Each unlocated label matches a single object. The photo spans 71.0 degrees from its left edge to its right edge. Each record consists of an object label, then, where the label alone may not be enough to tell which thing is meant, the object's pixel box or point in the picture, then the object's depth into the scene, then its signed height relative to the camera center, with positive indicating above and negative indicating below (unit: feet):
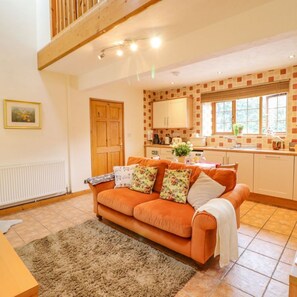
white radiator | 10.83 -2.51
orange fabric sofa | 6.17 -2.72
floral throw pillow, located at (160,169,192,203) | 8.10 -2.00
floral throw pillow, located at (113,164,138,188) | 10.02 -1.94
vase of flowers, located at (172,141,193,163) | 10.22 -0.71
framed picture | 11.00 +1.26
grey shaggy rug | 5.63 -4.09
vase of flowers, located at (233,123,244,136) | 14.40 +0.47
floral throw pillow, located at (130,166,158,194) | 9.27 -1.97
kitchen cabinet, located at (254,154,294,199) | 11.30 -2.30
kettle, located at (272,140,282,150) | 12.69 -0.59
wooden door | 15.00 +0.10
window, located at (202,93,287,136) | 13.38 +1.42
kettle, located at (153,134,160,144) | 19.16 -0.30
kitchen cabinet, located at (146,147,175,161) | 16.73 -1.39
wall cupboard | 16.42 +1.85
